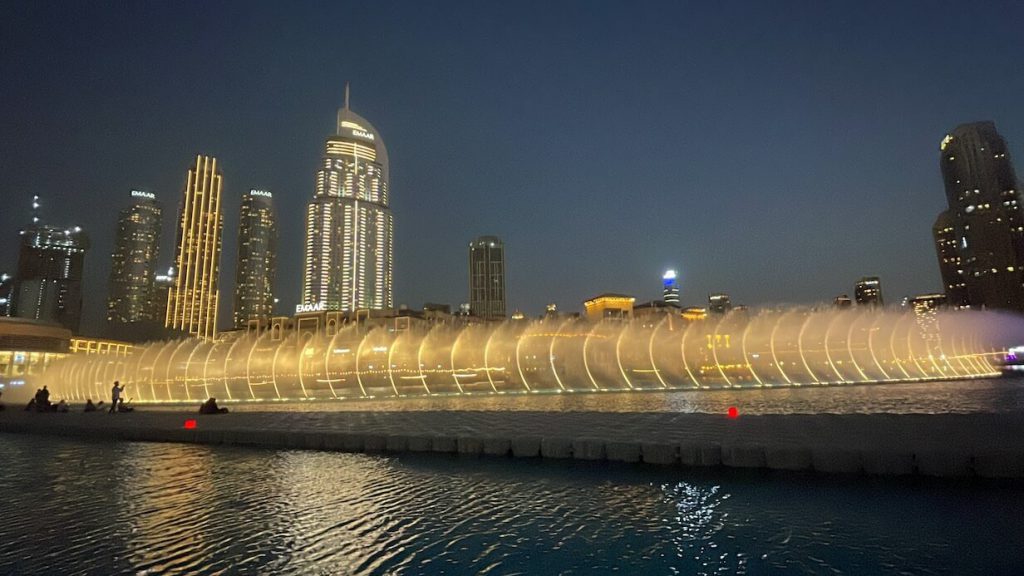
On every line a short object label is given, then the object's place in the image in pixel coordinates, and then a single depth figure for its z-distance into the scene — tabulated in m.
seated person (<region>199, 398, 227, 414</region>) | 23.73
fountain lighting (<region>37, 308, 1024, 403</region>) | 45.41
